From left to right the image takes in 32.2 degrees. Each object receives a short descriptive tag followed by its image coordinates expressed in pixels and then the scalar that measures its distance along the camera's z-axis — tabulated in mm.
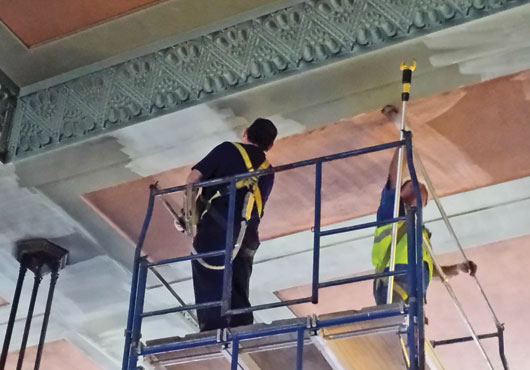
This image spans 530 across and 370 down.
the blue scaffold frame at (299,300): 4332
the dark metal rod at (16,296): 7322
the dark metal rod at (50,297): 7555
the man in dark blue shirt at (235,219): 5441
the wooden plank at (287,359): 4863
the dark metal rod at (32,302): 7355
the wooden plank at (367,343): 4453
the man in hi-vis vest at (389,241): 5777
